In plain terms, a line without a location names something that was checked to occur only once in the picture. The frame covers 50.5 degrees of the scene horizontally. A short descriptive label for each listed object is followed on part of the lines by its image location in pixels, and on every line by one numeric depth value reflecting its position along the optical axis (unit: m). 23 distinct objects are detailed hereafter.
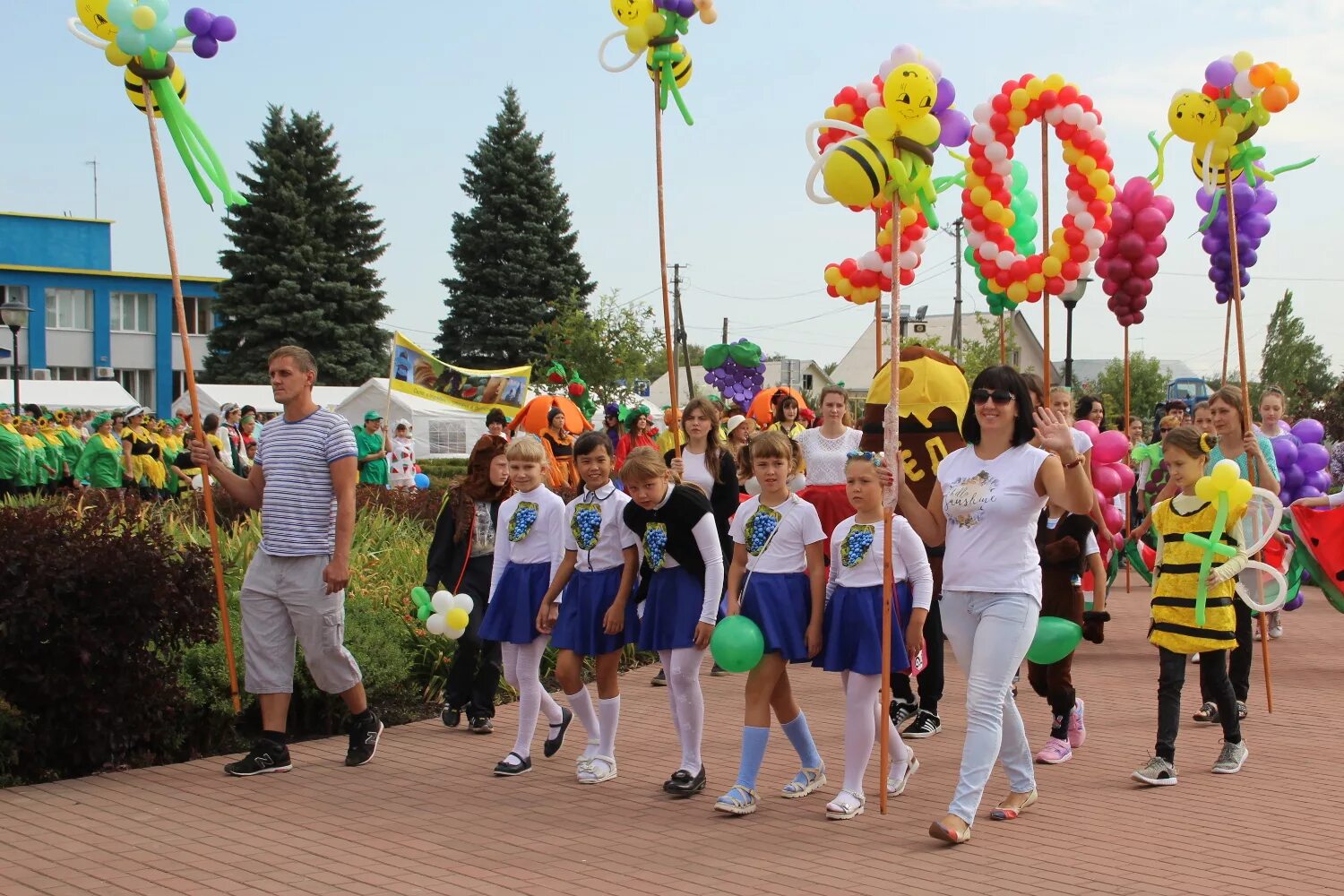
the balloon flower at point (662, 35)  7.70
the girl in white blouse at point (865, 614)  5.91
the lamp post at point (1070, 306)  10.59
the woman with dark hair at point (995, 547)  5.39
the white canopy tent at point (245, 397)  38.03
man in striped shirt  6.61
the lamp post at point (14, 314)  23.34
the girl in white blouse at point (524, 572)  6.84
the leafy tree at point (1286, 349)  53.78
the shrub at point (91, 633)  6.25
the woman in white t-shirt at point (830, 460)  9.14
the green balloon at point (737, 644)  5.80
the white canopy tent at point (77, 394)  42.38
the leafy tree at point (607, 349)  42.25
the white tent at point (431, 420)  37.19
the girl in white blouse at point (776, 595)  5.94
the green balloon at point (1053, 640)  6.21
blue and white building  55.84
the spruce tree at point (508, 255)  50.25
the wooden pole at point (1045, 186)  10.00
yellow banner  32.09
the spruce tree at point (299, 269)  48.53
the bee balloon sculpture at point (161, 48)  6.91
